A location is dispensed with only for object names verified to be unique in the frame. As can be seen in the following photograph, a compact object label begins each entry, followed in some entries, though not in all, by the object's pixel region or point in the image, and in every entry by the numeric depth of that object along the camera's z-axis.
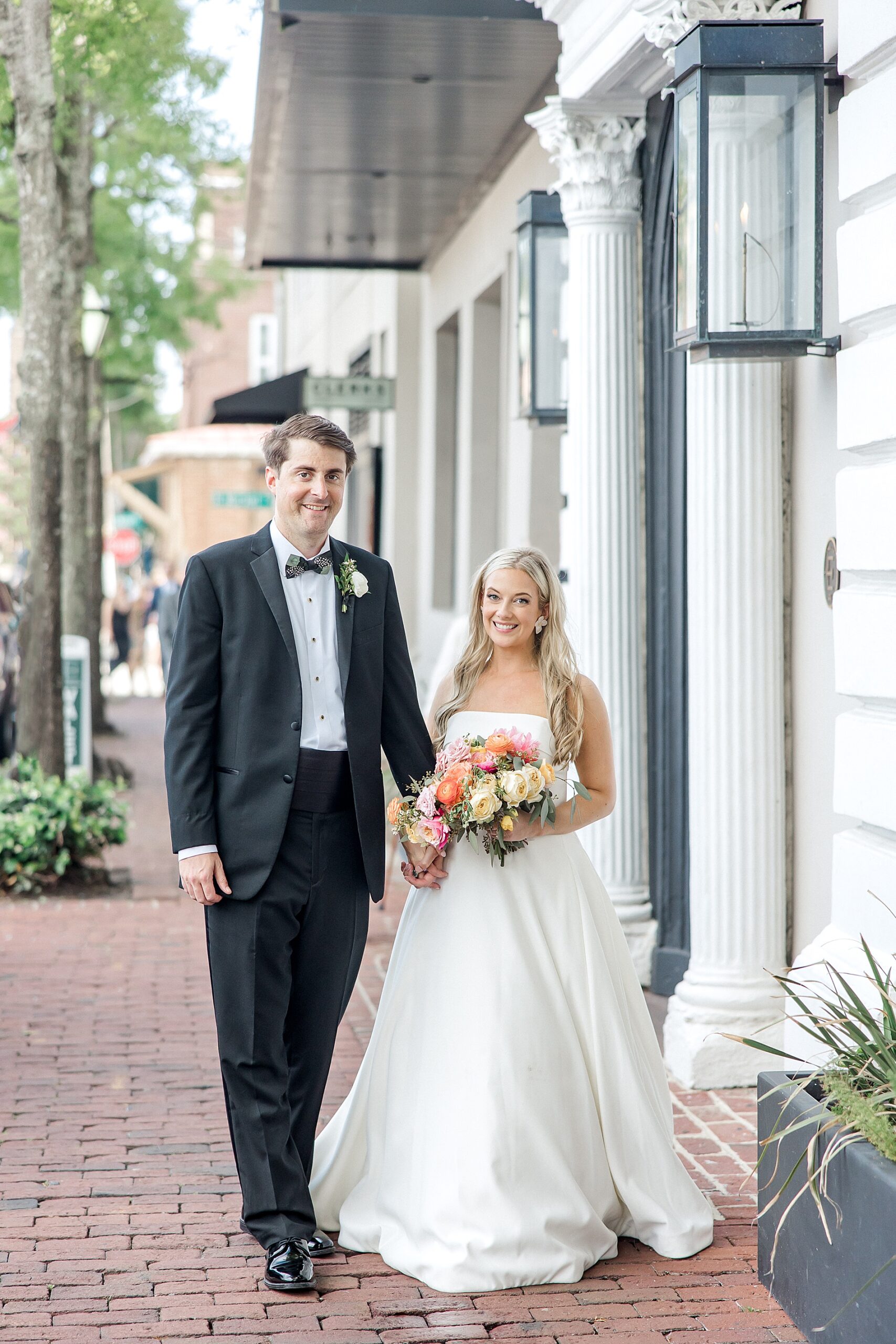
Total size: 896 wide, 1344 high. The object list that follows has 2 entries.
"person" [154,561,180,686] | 20.73
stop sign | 42.00
